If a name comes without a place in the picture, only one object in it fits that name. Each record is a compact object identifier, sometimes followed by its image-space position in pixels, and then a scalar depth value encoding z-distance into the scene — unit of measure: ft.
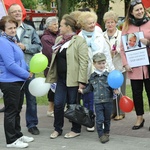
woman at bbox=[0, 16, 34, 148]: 24.33
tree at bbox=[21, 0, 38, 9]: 226.83
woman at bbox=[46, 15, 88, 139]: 26.62
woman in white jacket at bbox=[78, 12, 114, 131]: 27.87
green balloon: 25.92
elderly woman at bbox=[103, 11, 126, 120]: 30.54
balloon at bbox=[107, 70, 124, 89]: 25.19
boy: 25.93
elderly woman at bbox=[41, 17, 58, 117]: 31.94
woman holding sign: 28.12
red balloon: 26.97
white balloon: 26.72
